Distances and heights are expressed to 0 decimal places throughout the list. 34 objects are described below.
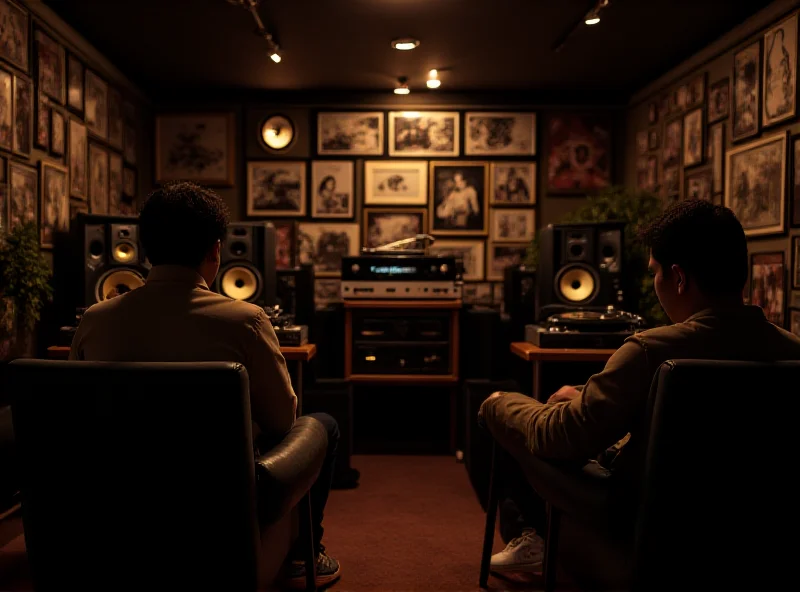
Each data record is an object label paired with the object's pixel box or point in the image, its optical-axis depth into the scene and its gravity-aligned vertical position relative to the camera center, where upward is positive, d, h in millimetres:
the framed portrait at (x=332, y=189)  4906 +647
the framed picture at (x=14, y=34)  2867 +1068
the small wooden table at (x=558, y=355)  2766 -325
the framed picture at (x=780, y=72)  2951 +958
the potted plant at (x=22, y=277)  2691 -16
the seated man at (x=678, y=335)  1240 -105
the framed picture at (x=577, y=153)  4883 +929
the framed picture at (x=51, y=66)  3199 +1037
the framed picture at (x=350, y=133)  4883 +1058
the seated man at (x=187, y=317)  1334 -88
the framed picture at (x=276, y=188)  4906 +650
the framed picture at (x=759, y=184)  3064 +473
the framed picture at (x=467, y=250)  4922 +203
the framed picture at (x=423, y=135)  4875 +1050
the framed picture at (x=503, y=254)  4926 +175
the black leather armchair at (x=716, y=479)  1130 -353
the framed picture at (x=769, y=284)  3082 -18
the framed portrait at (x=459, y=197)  4895 +595
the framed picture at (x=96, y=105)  3775 +994
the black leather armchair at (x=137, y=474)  1195 -377
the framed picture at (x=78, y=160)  3570 +626
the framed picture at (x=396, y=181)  4898 +708
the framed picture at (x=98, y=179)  3865 +567
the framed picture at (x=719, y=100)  3564 +990
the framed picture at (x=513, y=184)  4902 +698
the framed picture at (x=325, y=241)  4938 +262
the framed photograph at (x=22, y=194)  2928 +364
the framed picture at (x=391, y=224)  4926 +393
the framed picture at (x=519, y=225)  4918 +393
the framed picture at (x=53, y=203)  3238 +356
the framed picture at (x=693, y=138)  3824 +836
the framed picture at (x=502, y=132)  4875 +1075
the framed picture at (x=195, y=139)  4863 +1002
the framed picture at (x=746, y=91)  3258 +954
